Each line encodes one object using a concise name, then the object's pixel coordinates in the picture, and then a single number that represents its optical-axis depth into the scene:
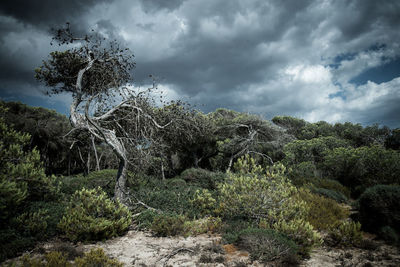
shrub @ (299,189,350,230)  5.64
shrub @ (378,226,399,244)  4.53
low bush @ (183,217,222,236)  5.29
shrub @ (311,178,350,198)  9.38
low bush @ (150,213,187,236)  5.17
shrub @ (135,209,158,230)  5.68
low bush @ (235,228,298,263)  3.76
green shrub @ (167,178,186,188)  10.13
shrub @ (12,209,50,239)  4.36
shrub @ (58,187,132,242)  4.52
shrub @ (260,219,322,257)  4.00
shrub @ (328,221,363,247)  4.43
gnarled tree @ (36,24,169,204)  7.03
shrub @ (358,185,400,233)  4.87
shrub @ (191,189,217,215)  6.76
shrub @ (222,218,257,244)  4.64
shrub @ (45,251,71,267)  3.10
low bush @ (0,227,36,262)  3.63
